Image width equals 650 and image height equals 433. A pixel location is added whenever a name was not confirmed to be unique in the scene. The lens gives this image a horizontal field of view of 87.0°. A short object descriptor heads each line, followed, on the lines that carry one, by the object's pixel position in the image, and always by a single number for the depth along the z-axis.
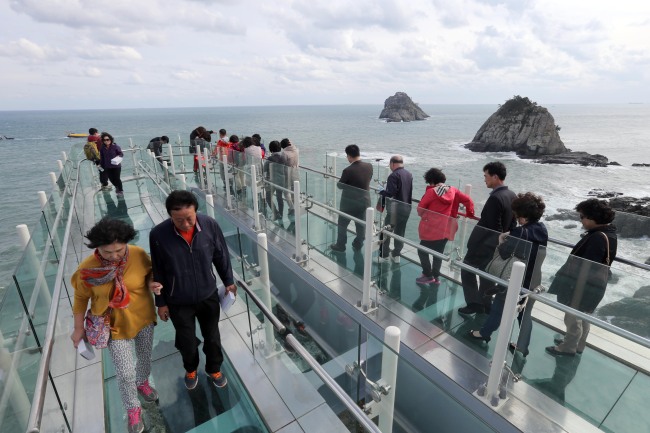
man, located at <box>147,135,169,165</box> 12.07
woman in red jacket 3.76
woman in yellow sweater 2.10
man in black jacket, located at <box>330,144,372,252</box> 4.90
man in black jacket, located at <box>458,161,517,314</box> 3.27
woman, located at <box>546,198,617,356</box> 2.74
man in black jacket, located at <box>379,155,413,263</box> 4.26
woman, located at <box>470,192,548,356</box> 2.92
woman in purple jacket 7.80
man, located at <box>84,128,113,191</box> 8.72
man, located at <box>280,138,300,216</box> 6.53
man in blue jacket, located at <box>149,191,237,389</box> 2.35
